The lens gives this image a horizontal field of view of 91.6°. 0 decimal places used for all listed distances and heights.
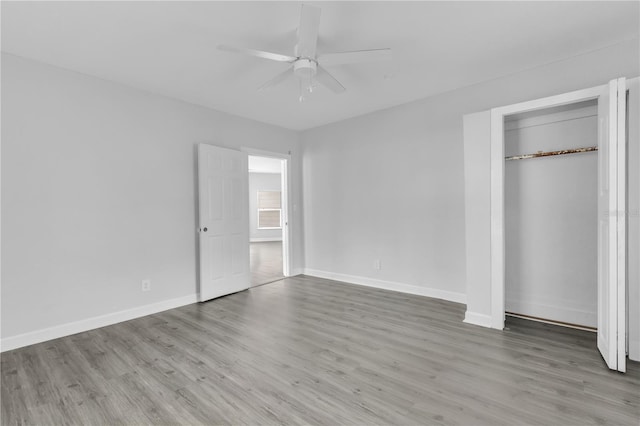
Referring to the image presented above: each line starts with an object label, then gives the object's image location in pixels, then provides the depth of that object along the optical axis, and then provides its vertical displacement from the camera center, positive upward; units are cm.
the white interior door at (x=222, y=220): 407 -13
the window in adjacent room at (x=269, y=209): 1134 +5
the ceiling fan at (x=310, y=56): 210 +118
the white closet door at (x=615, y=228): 224 -15
